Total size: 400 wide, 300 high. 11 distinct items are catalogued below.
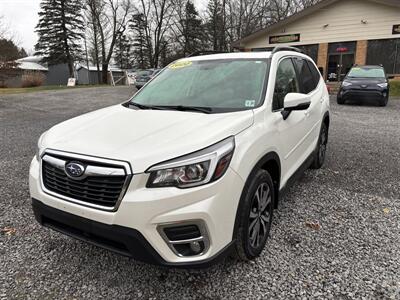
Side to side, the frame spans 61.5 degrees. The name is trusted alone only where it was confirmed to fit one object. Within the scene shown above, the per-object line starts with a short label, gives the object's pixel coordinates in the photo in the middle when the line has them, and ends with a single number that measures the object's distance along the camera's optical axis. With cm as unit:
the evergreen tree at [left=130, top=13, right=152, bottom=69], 4731
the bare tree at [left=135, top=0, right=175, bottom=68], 4650
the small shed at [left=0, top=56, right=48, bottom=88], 2598
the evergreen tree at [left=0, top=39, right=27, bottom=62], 2524
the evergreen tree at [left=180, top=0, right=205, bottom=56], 4478
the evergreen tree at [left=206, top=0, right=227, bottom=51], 4438
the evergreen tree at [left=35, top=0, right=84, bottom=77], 3969
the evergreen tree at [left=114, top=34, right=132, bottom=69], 4797
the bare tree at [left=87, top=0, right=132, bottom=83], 4316
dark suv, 1310
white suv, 214
